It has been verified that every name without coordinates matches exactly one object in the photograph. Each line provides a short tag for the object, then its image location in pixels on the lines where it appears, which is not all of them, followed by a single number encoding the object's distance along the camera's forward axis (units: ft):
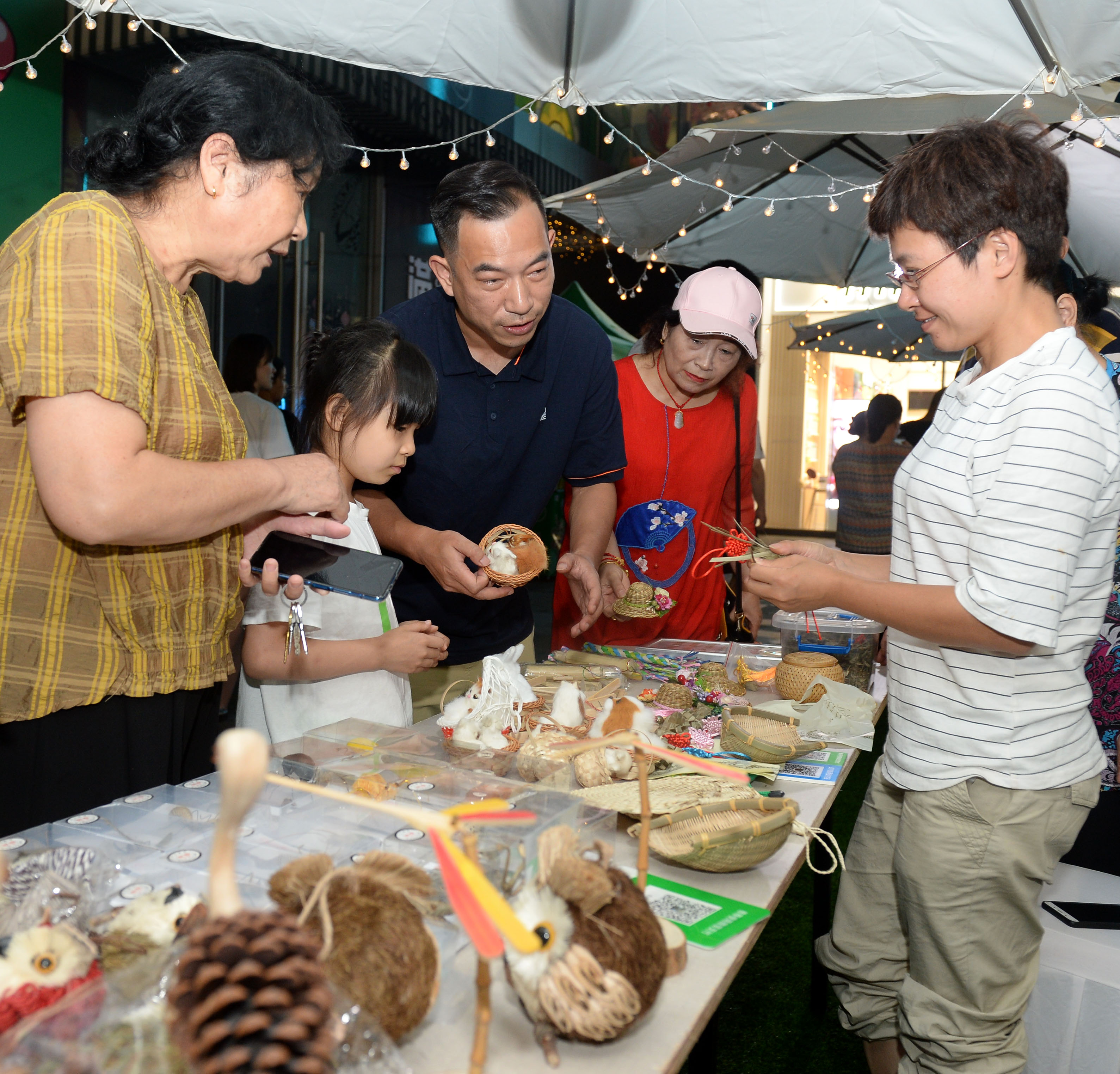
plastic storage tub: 7.84
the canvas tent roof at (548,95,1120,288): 12.81
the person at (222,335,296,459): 14.40
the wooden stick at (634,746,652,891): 3.40
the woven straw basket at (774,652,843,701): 7.25
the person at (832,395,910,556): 19.79
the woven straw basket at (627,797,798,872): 4.01
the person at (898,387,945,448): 17.47
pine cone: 1.97
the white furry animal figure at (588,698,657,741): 5.51
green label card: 3.66
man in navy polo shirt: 7.22
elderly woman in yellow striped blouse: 3.86
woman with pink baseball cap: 9.66
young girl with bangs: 6.25
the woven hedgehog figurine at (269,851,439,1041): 2.49
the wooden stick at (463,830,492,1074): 2.59
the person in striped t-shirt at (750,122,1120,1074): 4.43
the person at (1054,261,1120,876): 7.15
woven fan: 4.55
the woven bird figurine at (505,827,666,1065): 2.69
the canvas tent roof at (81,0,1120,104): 8.58
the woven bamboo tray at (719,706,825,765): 5.68
